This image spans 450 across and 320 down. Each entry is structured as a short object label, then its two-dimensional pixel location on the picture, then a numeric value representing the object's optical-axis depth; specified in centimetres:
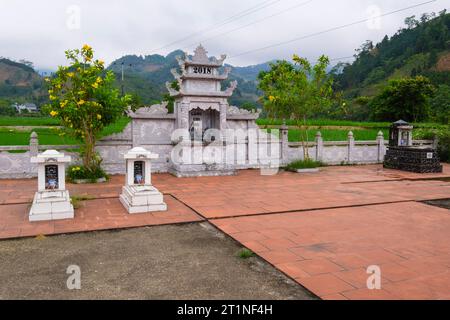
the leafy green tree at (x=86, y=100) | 1177
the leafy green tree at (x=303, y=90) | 1478
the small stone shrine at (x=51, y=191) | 741
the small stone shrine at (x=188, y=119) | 1379
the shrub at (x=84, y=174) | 1200
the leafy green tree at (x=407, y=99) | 4341
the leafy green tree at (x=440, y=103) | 4311
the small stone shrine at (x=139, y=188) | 808
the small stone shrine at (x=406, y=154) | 1453
